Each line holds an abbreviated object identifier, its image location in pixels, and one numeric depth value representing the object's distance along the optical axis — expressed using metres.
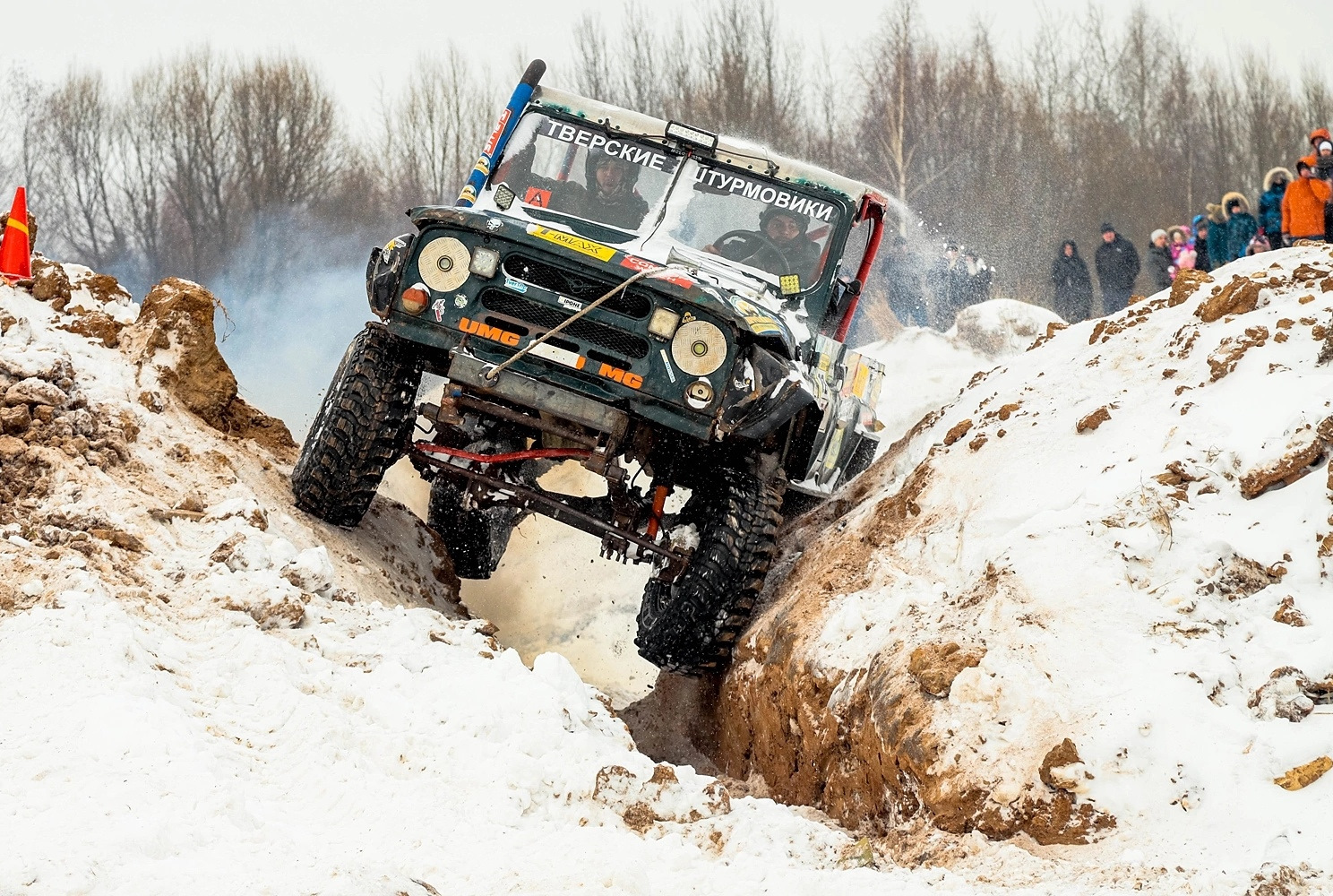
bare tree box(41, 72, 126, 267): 62.59
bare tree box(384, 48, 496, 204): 64.37
